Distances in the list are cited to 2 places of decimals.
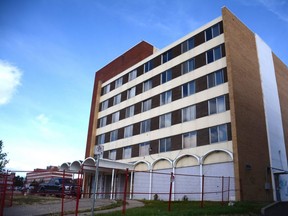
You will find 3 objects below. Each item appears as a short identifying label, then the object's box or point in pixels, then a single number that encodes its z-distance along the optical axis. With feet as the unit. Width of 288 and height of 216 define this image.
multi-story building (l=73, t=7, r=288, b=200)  61.51
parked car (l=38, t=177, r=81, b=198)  69.60
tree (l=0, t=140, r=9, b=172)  157.32
